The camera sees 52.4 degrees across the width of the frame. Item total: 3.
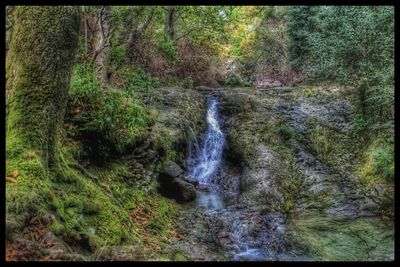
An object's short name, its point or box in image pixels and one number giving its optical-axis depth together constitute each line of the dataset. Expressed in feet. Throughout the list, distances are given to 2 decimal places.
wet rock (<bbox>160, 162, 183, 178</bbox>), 32.83
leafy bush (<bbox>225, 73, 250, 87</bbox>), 64.80
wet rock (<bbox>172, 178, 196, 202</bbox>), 32.41
